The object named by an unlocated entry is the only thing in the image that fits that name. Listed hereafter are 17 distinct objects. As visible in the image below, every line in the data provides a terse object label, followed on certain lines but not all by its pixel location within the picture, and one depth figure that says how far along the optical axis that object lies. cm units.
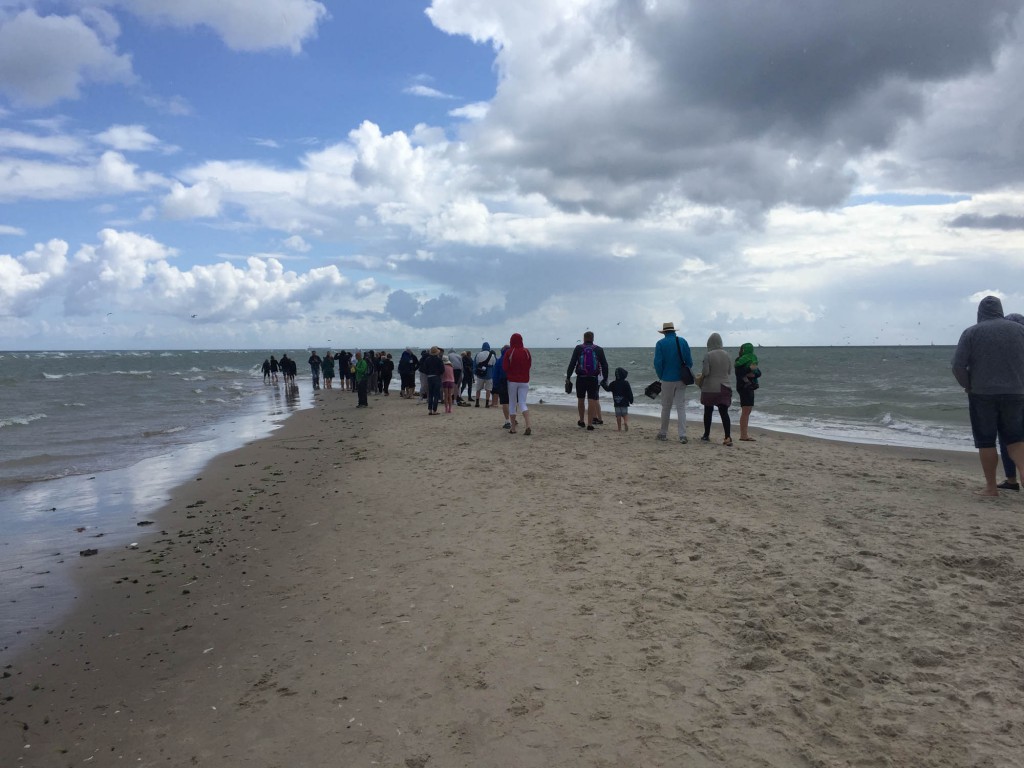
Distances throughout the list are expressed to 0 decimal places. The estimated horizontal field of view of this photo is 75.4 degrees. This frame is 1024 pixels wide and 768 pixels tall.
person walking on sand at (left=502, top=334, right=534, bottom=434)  1224
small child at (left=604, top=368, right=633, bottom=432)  1284
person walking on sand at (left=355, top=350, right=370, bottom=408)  2208
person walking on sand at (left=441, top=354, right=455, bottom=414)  1842
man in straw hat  1110
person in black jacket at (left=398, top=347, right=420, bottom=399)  2412
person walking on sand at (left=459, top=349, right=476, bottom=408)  2128
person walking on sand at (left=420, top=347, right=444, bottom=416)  1772
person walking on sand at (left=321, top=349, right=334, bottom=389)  3394
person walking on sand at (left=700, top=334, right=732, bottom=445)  1104
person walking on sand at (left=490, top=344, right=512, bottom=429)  1625
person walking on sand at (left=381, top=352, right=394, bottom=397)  2714
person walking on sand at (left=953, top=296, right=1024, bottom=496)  680
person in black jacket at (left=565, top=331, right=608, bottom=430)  1191
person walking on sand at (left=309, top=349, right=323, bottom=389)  3347
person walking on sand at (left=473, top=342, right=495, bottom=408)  1923
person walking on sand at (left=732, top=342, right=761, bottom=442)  1126
